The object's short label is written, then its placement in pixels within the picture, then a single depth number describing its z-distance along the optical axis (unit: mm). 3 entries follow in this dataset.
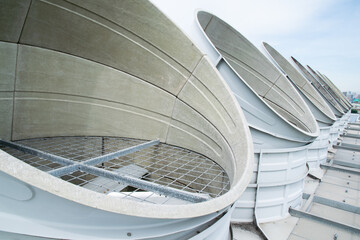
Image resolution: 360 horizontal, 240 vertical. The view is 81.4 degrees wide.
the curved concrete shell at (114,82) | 3158
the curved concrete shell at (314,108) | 7945
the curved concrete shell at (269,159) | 4184
